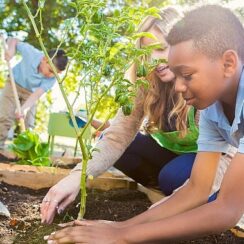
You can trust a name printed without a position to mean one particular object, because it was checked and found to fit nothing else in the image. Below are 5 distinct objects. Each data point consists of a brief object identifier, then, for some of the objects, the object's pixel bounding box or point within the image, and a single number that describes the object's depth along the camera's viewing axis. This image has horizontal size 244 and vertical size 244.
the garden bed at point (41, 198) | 1.80
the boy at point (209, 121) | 1.24
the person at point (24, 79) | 5.18
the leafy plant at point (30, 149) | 3.38
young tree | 1.24
